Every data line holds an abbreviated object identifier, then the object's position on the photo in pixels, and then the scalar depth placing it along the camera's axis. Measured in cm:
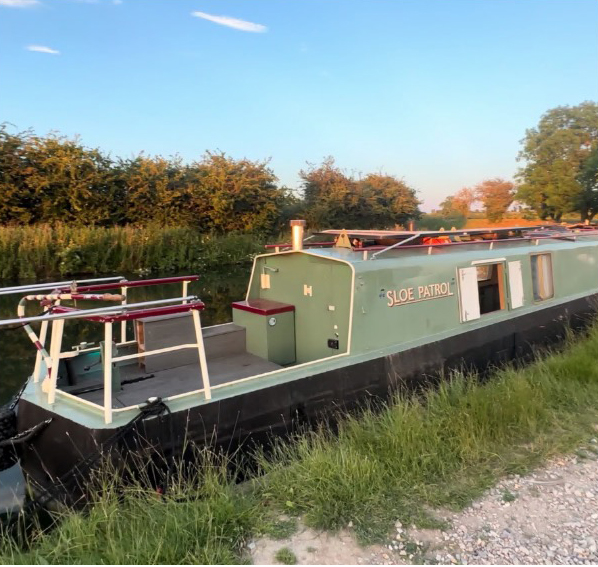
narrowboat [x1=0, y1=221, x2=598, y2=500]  406
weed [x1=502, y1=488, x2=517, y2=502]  350
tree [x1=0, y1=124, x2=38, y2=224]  1730
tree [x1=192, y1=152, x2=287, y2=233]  2253
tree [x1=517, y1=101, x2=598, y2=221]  3528
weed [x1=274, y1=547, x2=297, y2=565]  291
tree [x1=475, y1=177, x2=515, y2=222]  4081
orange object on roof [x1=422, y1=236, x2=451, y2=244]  689
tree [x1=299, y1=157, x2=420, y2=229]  2878
